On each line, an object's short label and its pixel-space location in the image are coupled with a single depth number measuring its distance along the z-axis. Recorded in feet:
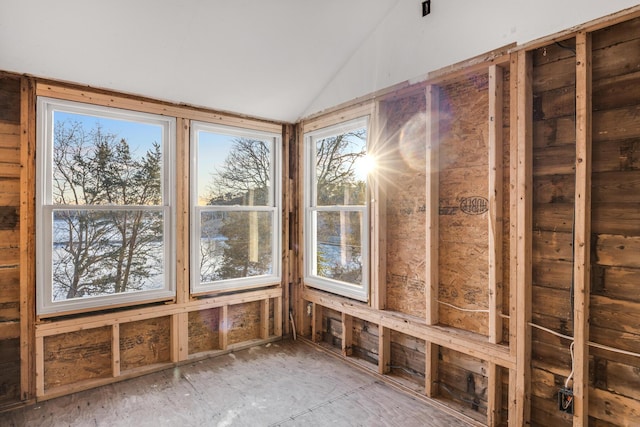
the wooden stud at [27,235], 8.71
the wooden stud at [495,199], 7.63
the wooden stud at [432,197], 8.89
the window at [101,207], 9.17
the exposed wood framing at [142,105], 9.09
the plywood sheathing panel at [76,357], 9.29
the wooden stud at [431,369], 8.91
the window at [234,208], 11.51
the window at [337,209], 11.03
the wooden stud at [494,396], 7.72
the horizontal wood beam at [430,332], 7.61
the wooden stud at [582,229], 6.35
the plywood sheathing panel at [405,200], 9.52
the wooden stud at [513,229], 7.25
